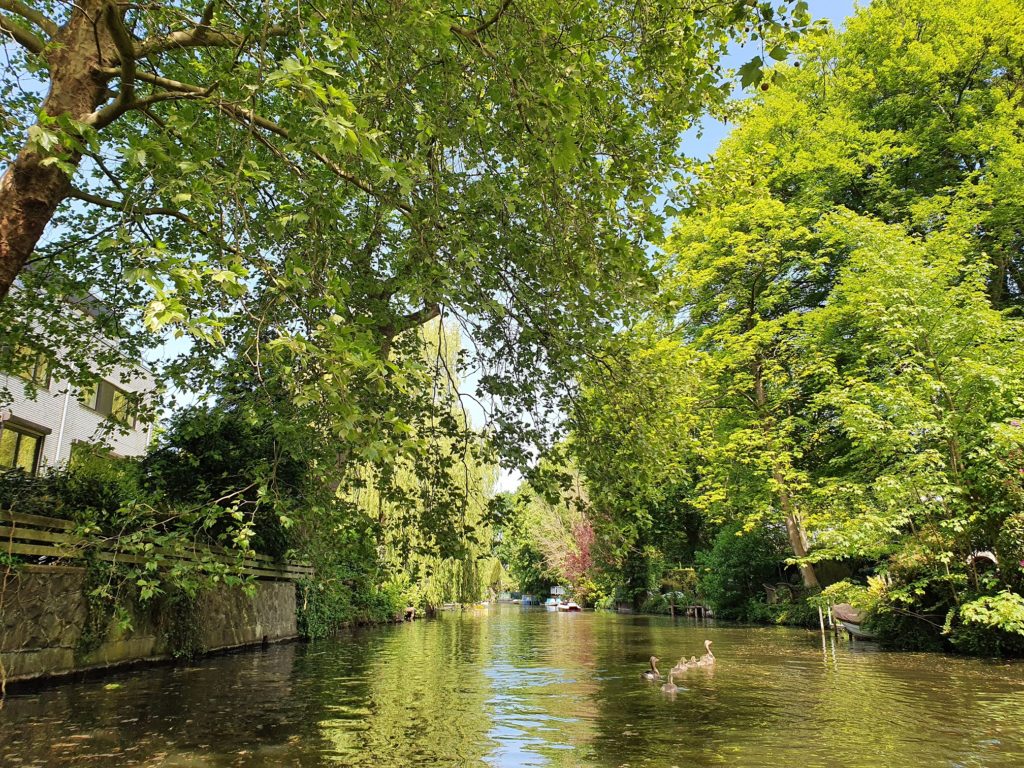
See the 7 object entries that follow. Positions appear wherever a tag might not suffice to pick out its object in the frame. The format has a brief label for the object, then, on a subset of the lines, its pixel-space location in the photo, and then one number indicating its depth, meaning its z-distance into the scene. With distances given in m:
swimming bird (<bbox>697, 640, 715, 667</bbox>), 12.01
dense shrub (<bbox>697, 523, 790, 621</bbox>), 26.16
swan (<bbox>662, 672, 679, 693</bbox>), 9.49
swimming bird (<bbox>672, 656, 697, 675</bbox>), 11.02
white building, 19.41
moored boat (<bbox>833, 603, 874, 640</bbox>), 16.91
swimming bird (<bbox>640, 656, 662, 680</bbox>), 10.63
